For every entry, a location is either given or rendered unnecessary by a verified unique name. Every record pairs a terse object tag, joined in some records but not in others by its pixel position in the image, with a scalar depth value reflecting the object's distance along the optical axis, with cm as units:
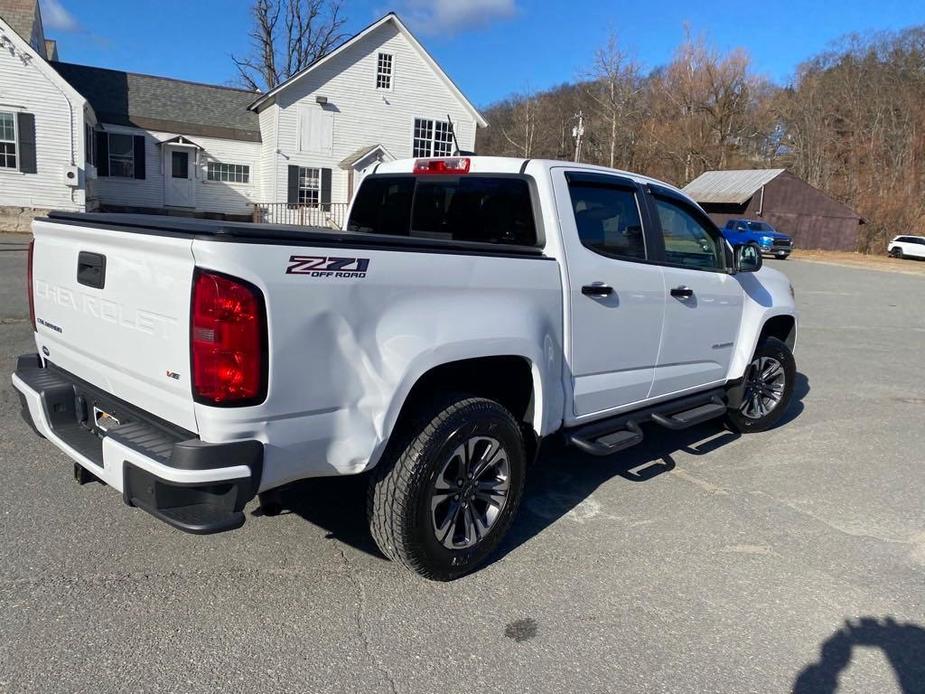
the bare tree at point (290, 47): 4547
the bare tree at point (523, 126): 5475
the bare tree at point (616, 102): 5044
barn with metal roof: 4584
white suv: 4375
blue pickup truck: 3569
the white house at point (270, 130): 2622
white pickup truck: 252
